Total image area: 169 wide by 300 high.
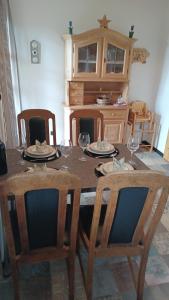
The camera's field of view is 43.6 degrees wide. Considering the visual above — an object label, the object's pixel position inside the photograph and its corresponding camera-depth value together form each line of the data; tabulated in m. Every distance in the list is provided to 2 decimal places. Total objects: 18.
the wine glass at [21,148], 1.70
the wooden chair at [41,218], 0.94
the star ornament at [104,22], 2.77
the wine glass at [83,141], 1.69
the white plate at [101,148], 1.75
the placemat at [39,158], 1.59
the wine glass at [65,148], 1.72
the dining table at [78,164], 1.37
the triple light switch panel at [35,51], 2.97
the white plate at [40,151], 1.65
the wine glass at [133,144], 1.65
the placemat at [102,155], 1.71
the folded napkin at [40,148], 1.67
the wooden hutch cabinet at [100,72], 2.80
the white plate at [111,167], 1.46
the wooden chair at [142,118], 3.38
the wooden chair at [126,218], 0.99
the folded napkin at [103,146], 1.79
